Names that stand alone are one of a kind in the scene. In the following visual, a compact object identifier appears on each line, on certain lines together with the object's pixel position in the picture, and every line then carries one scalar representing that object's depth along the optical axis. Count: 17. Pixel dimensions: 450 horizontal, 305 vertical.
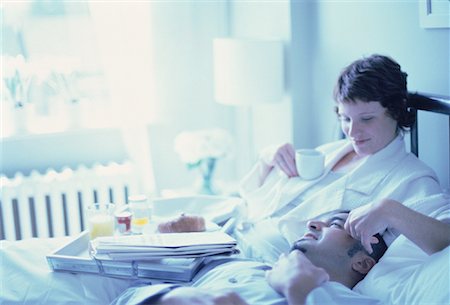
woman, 2.71
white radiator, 3.73
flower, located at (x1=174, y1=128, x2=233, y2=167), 3.60
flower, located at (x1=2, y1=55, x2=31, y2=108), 3.73
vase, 3.63
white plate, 2.98
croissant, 2.73
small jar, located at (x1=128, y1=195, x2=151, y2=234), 2.84
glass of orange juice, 2.79
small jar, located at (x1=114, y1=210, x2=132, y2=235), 2.80
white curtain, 3.74
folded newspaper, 2.53
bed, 2.34
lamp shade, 3.47
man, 2.30
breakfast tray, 2.52
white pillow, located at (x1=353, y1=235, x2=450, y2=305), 2.31
